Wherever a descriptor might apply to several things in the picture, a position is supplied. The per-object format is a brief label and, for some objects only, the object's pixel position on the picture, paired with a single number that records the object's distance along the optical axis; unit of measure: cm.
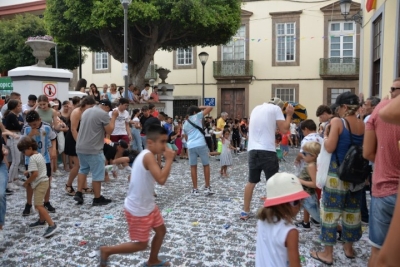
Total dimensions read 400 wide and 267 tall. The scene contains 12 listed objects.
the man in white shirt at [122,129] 952
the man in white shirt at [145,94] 1658
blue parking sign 2543
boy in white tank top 382
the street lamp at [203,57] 1991
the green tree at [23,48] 2547
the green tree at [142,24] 1612
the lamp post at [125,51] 1185
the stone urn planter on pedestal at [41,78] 1122
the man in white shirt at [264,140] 578
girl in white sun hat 257
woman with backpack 423
